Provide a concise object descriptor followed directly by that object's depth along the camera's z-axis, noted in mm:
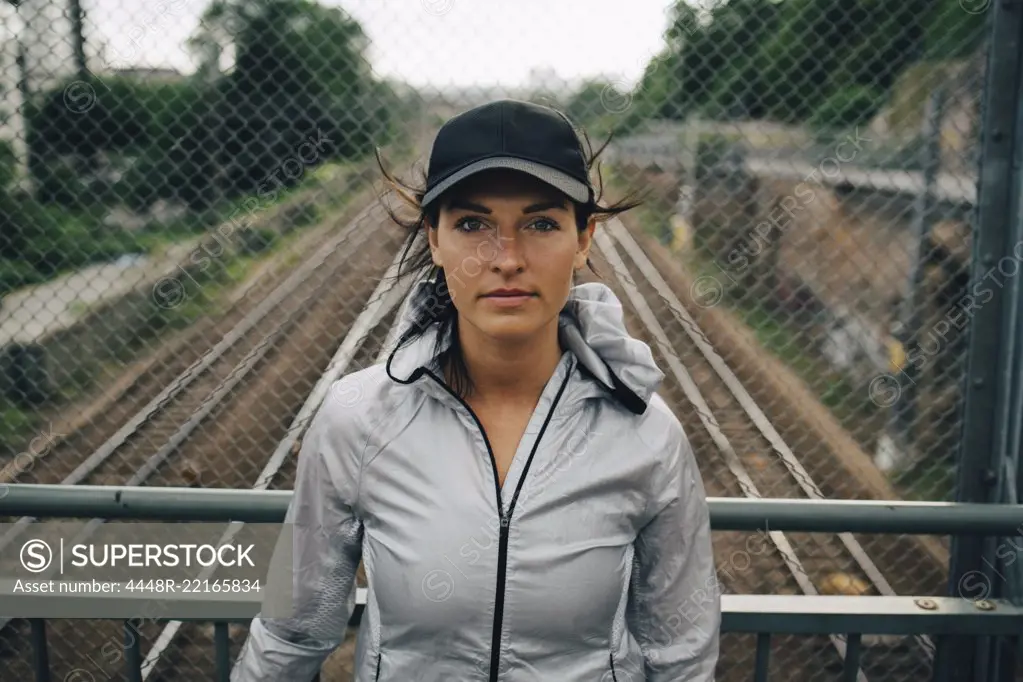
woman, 1631
